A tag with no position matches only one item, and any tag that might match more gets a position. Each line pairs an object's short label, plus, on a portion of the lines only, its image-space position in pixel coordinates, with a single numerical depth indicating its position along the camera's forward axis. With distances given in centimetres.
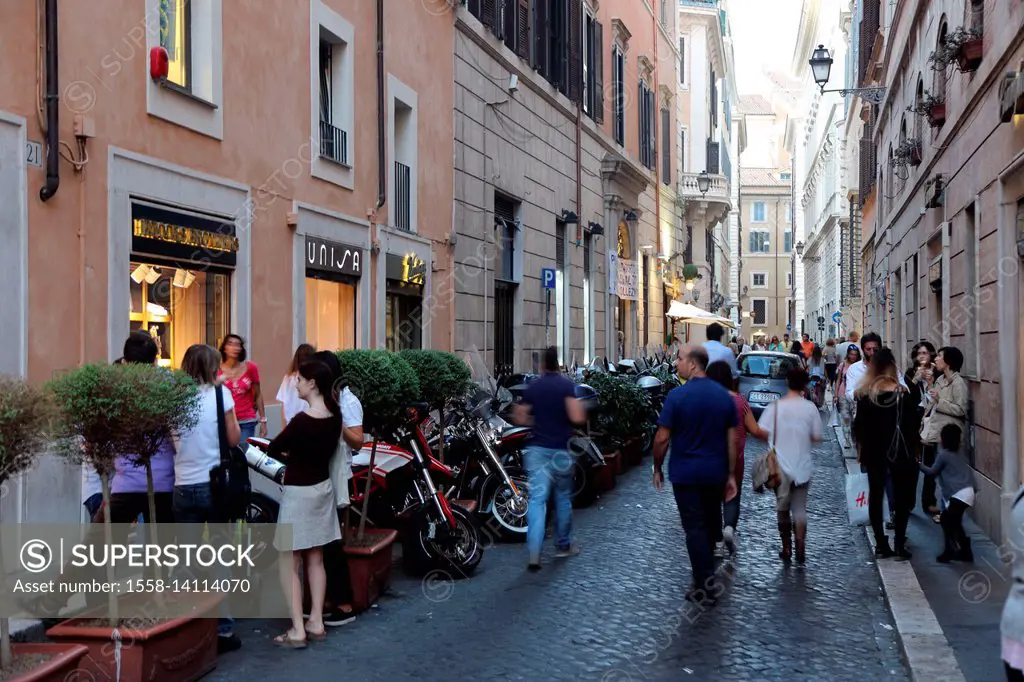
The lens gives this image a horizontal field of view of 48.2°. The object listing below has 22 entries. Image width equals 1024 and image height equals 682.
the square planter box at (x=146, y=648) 527
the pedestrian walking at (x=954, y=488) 859
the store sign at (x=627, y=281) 2694
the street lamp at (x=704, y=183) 3956
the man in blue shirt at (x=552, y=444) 870
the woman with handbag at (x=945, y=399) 990
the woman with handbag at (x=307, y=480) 633
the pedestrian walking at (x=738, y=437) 898
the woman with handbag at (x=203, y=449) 640
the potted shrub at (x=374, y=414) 720
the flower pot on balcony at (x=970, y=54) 1028
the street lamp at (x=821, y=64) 2075
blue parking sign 2014
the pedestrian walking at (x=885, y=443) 875
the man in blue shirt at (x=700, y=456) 748
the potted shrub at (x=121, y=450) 529
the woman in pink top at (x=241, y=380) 989
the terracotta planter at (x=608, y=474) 1251
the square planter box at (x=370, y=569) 718
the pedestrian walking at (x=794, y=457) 872
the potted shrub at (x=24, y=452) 461
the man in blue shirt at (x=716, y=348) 1280
